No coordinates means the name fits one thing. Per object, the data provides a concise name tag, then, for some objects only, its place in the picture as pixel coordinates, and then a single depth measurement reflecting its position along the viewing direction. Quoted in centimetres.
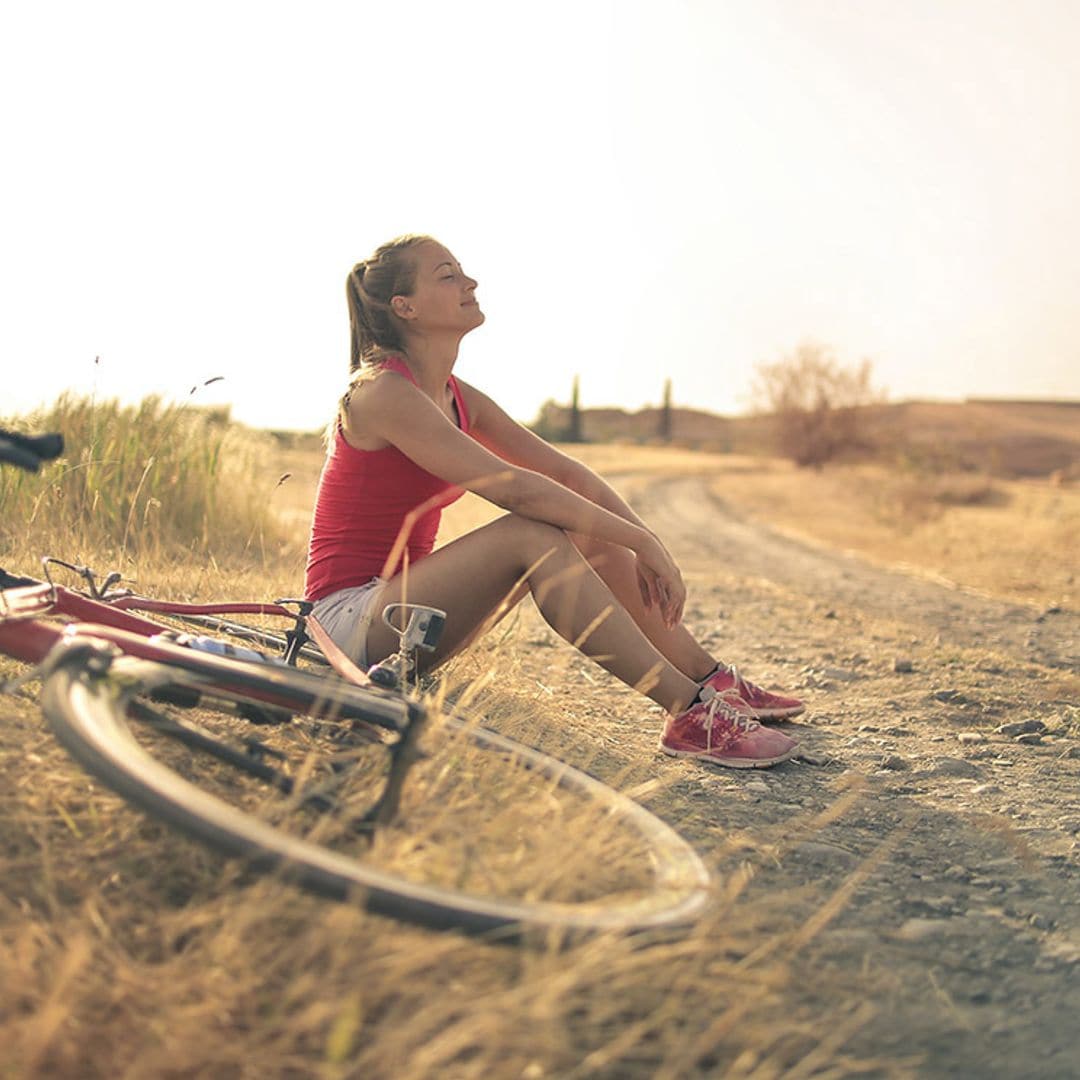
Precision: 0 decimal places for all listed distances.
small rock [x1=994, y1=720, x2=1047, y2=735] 433
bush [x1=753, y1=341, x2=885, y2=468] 3884
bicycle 165
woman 335
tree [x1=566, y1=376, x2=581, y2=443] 5906
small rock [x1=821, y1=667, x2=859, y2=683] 534
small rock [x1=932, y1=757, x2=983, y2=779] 375
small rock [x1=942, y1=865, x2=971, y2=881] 283
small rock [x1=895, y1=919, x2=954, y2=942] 244
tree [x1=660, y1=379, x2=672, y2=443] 6850
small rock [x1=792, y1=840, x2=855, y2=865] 287
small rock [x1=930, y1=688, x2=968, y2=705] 488
